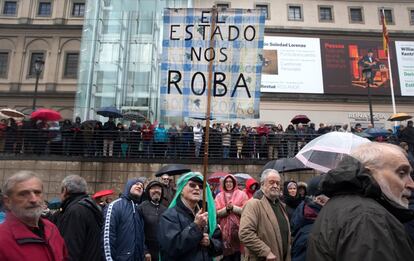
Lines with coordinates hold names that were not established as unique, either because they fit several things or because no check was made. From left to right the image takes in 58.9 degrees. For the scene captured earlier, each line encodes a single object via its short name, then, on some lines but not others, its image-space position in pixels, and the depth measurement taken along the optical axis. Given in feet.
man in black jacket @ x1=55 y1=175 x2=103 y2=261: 13.72
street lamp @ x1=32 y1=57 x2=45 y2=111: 61.05
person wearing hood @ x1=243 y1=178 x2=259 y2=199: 26.12
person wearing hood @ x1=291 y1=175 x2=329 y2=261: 12.62
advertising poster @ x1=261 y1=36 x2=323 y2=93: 95.81
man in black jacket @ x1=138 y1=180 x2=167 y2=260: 18.39
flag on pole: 79.28
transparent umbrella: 21.03
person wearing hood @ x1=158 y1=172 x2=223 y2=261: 12.16
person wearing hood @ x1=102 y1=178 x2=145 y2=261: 15.51
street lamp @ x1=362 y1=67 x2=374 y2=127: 62.80
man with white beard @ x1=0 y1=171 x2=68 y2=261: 9.37
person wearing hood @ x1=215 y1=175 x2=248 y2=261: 19.81
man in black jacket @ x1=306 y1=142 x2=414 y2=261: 5.95
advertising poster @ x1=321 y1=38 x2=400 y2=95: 97.09
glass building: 85.40
